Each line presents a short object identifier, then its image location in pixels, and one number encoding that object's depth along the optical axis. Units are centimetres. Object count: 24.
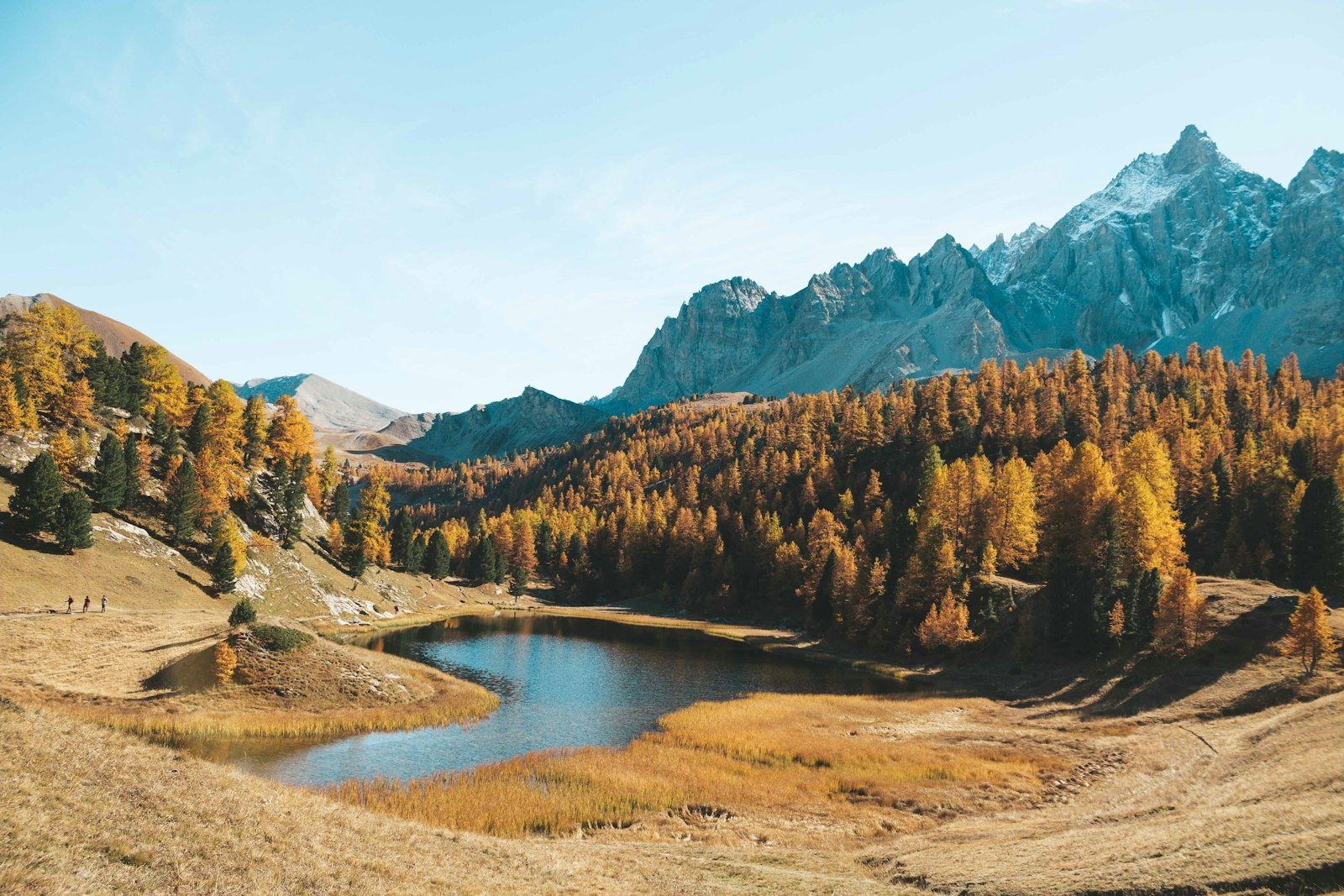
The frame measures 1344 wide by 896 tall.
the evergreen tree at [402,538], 14362
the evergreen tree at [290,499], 10331
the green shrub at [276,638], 5300
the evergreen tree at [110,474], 8044
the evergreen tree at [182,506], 8525
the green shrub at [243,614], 5781
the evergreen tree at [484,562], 15762
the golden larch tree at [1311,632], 5275
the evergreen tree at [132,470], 8525
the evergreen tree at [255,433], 11188
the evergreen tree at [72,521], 6994
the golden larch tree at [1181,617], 6412
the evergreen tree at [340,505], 13675
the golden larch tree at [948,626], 8319
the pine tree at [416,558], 14100
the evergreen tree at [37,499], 6931
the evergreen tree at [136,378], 10212
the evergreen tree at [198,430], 10212
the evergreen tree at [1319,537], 7456
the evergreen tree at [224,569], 8331
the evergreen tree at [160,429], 9712
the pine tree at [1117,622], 7029
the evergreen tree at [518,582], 16088
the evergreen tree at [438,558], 14988
